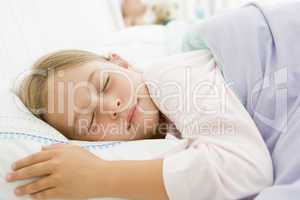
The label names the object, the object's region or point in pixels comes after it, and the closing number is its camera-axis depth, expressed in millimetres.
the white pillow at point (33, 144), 758
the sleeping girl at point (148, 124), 726
